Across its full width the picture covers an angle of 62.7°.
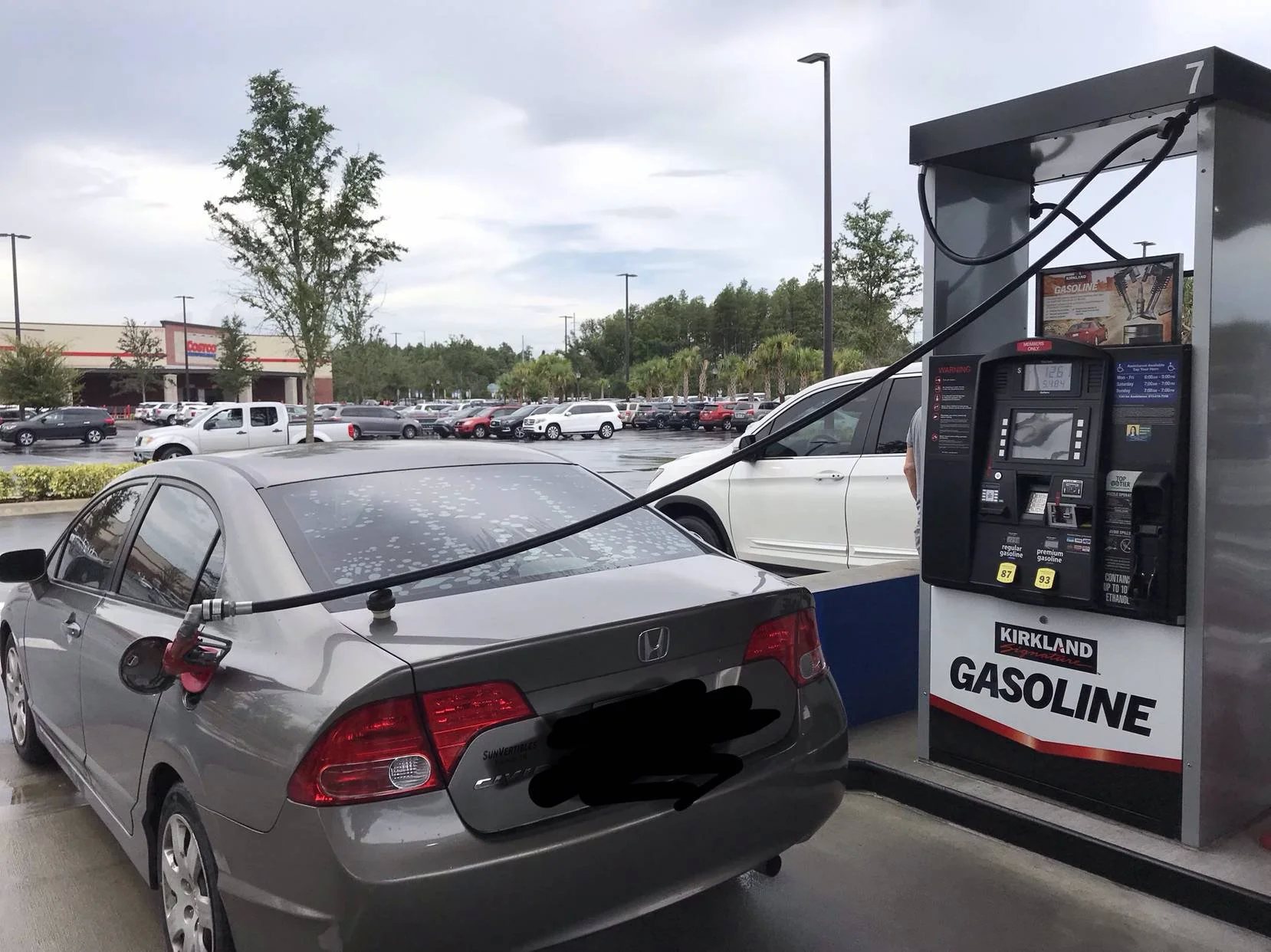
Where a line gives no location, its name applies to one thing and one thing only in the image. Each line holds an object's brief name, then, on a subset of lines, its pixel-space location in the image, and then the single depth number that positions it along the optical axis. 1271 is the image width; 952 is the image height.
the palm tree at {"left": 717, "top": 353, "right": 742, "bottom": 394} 66.93
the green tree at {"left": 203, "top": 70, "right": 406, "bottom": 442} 21.53
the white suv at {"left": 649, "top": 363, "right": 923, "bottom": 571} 7.05
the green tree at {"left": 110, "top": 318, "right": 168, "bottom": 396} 61.50
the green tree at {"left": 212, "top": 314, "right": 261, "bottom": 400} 61.34
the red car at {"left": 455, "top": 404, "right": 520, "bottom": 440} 46.06
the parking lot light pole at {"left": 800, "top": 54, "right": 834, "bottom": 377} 20.15
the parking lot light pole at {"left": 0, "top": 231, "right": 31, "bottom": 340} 44.84
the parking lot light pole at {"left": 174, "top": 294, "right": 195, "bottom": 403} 62.43
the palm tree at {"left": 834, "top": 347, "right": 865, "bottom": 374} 48.19
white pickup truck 25.83
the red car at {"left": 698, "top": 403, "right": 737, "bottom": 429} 47.31
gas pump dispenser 3.54
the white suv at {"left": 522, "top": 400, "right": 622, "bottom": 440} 44.12
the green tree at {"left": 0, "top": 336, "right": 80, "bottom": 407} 42.34
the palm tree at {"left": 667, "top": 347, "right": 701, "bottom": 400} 79.62
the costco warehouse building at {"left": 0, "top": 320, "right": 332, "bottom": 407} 65.44
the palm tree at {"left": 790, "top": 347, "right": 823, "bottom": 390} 63.94
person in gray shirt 4.57
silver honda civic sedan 2.34
